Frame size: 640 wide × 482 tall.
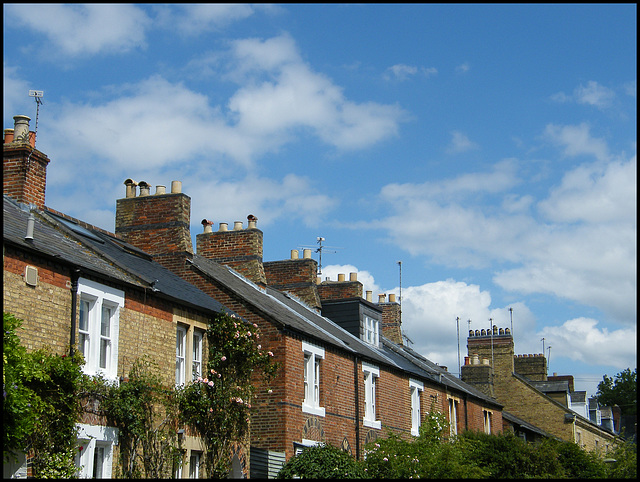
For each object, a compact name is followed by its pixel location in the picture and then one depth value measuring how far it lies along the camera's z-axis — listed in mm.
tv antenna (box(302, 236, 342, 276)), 38375
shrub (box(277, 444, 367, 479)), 20391
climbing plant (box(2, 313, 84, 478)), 13781
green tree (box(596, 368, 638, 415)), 91688
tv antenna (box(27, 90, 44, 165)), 21944
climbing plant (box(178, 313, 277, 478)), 20250
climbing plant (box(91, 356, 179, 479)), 17406
